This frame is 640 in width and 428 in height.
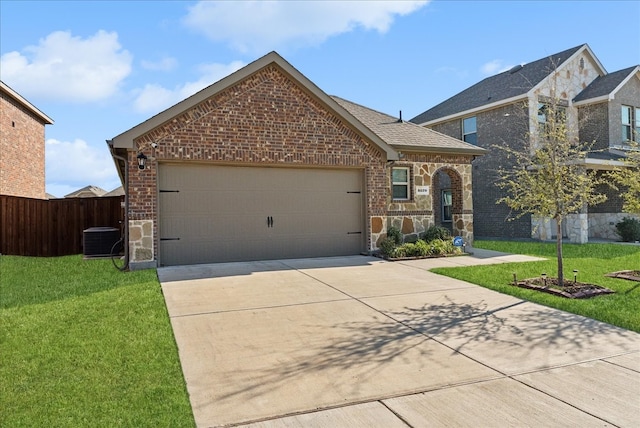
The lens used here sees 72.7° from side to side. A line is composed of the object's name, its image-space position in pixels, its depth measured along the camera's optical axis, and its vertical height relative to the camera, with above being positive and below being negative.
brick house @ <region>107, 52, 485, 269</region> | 10.66 +1.09
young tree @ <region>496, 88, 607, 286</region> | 8.52 +0.57
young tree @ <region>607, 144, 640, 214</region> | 10.08 +0.62
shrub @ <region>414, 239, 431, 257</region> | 12.97 -1.09
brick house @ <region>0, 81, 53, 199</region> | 18.95 +3.61
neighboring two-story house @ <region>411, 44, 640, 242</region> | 19.14 +4.38
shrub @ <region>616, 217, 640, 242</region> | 18.41 -0.84
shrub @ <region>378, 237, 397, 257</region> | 12.62 -0.98
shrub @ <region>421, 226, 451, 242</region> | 14.08 -0.69
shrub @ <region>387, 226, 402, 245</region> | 13.33 -0.65
